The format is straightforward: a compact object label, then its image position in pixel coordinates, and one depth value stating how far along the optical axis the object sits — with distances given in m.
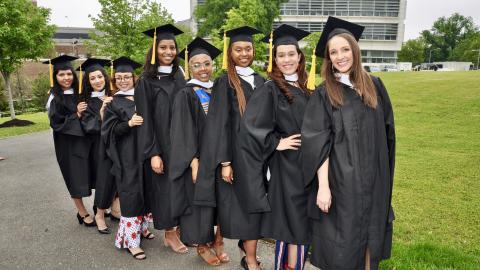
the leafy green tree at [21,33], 14.56
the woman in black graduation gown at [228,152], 3.46
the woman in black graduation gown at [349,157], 2.71
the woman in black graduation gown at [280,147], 3.18
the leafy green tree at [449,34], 92.44
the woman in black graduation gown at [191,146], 3.69
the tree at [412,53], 78.00
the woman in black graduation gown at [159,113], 4.02
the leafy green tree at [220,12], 35.41
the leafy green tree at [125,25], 13.68
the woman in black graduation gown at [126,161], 4.22
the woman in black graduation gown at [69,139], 4.92
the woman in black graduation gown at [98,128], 4.73
